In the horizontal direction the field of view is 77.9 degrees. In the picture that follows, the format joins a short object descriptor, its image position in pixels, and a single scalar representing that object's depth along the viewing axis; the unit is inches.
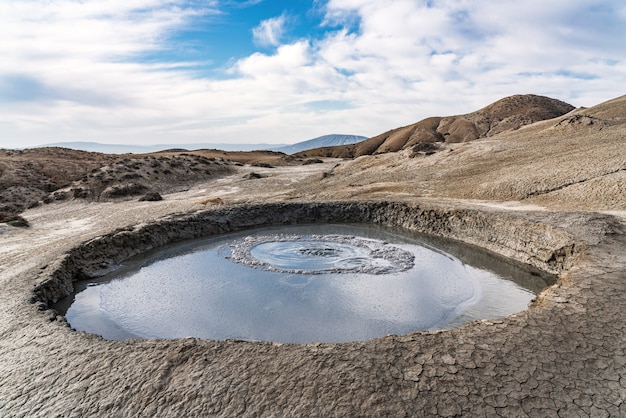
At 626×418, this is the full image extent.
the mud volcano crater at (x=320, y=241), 396.8
